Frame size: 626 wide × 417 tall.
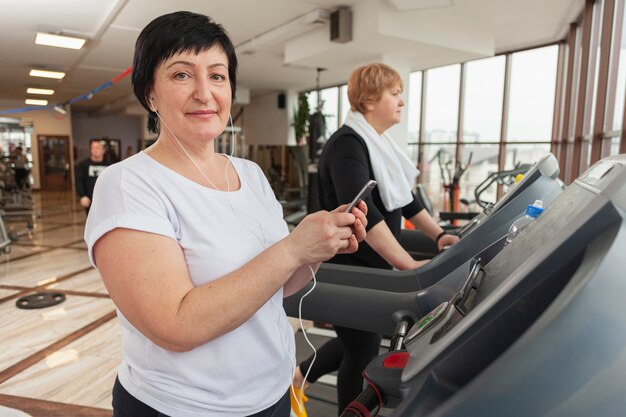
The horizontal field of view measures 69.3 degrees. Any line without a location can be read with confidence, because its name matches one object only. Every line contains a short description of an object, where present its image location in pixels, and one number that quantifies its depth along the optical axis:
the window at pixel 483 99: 7.27
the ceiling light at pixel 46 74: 8.85
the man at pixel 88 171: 5.07
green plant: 10.42
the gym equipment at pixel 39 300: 3.59
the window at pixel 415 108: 8.45
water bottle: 0.97
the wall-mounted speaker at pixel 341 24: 5.29
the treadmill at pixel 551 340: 0.41
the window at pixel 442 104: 7.87
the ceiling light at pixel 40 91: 11.38
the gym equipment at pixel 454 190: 6.39
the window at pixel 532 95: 6.73
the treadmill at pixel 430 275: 1.21
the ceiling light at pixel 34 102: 13.84
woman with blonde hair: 1.55
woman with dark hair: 0.68
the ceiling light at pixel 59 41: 5.99
